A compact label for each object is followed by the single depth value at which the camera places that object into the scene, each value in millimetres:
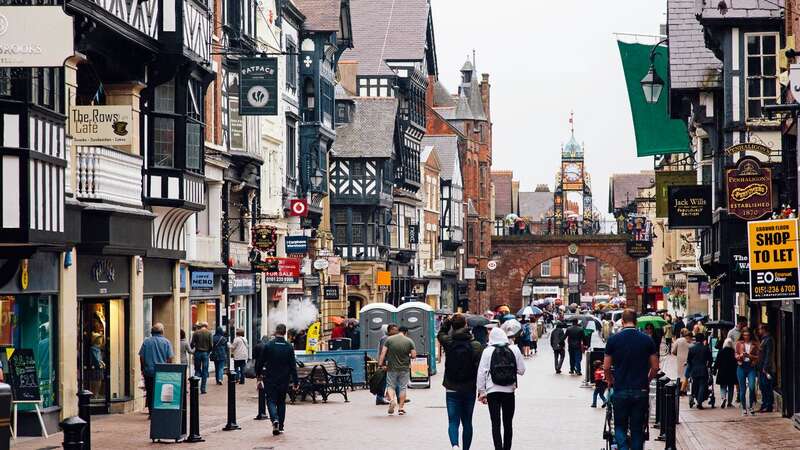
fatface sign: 36469
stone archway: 104125
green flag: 37812
